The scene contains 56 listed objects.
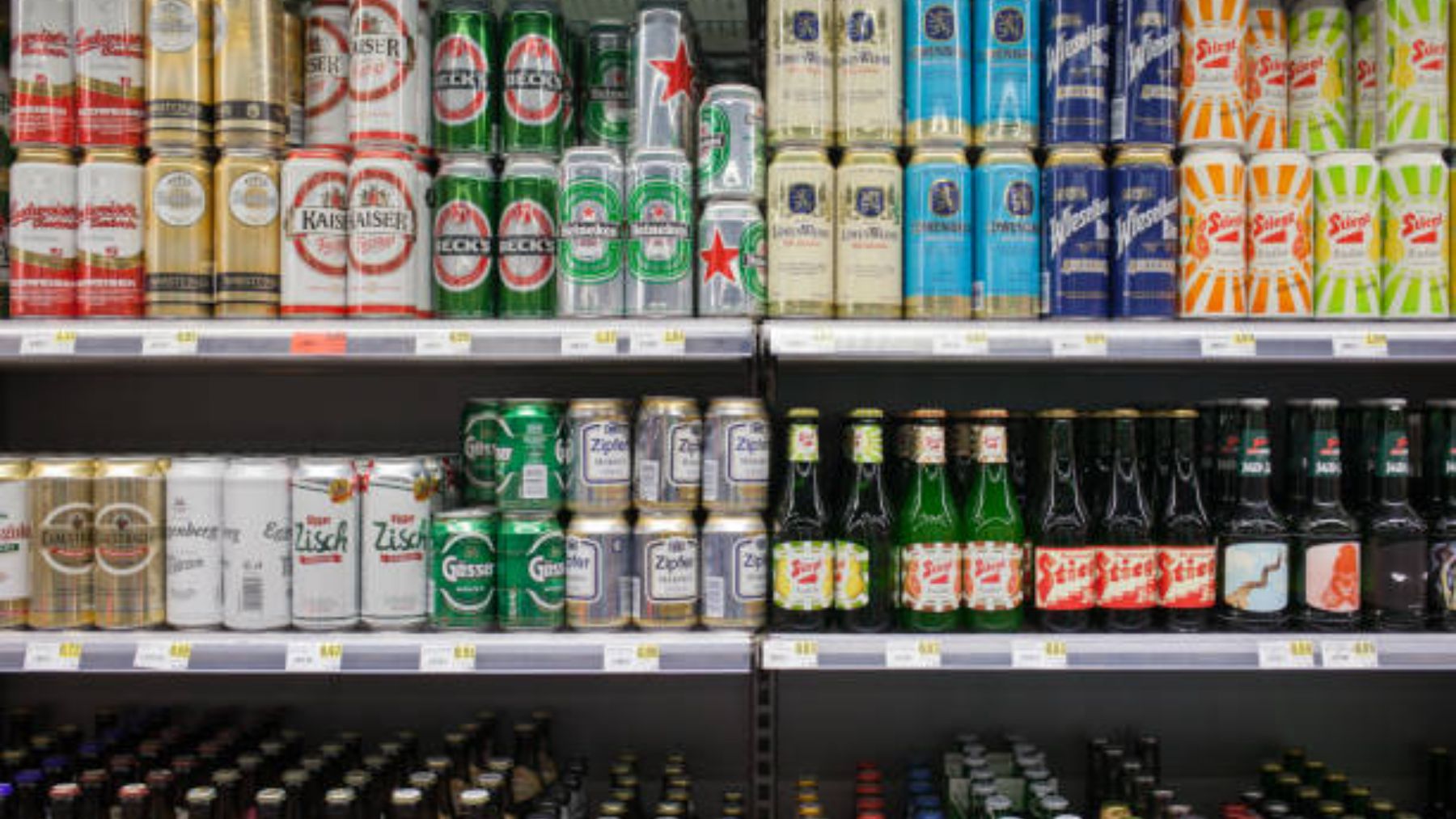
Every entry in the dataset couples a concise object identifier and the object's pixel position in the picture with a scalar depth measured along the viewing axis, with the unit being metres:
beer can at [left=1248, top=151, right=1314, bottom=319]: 1.87
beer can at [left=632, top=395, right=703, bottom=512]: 1.83
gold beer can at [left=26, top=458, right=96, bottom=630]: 1.80
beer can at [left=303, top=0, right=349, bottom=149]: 1.93
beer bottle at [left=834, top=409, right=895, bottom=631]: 1.84
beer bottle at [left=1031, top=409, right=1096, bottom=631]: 1.85
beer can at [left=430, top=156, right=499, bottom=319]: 1.88
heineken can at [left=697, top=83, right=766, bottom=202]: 1.87
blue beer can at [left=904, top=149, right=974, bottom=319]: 1.86
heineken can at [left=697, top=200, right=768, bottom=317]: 1.85
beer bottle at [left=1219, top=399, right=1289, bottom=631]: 1.84
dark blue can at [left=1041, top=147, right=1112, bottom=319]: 1.87
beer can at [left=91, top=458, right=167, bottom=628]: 1.80
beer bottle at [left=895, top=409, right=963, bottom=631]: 1.84
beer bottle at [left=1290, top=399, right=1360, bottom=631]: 1.84
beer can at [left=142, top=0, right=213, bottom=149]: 1.84
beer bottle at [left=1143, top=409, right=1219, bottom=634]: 1.85
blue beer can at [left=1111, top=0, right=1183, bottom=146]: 1.88
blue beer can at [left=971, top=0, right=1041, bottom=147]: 1.89
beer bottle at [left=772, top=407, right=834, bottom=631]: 1.82
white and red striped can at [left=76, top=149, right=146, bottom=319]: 1.84
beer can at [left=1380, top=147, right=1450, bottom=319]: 1.88
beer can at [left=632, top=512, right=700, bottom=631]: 1.80
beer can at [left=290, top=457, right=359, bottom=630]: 1.78
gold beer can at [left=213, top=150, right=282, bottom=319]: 1.84
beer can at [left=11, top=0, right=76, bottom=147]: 1.86
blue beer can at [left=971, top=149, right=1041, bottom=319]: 1.87
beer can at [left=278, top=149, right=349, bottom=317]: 1.84
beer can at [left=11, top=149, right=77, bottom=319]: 1.85
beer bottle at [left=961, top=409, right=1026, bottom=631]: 1.84
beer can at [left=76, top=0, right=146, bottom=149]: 1.85
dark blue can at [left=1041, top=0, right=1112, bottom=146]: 1.89
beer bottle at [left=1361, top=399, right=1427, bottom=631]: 1.84
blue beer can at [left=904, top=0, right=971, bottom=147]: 1.88
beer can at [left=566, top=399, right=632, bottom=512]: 1.82
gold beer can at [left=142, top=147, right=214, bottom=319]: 1.83
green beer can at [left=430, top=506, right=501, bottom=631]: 1.79
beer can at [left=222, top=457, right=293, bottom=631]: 1.79
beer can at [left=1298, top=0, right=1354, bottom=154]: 1.95
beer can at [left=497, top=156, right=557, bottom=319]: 1.87
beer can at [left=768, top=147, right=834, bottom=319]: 1.85
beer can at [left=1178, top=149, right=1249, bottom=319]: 1.87
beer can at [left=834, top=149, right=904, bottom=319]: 1.86
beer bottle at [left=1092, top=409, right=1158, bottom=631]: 1.84
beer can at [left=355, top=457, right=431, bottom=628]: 1.79
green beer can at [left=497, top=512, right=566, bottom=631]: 1.80
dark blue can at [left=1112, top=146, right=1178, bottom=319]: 1.87
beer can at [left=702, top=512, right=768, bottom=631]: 1.80
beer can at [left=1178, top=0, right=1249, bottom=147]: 1.89
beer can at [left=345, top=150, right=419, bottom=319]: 1.83
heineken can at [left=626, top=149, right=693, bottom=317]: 1.84
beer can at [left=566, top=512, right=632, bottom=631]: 1.80
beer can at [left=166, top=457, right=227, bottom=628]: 1.80
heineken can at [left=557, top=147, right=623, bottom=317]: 1.84
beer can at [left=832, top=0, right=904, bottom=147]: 1.88
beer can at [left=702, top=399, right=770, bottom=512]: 1.82
